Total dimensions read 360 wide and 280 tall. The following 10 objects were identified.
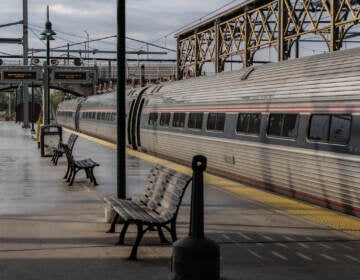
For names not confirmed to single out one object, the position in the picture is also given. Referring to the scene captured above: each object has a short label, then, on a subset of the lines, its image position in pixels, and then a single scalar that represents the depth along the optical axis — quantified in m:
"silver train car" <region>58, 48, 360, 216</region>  9.61
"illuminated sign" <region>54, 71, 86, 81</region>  36.66
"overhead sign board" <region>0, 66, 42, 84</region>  34.88
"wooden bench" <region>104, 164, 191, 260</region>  6.68
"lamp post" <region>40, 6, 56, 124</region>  24.16
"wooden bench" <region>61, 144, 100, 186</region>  12.64
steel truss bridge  22.22
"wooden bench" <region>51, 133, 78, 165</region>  17.38
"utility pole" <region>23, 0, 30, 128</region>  53.49
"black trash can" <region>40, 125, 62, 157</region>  20.55
